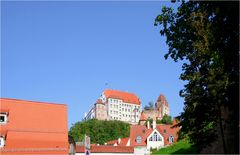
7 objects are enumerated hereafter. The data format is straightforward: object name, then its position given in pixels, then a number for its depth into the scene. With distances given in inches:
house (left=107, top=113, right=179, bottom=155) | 3334.2
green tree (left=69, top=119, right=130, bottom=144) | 5029.5
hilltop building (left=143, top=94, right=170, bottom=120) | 6946.4
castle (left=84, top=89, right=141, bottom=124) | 7391.7
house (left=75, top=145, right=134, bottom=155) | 2154.3
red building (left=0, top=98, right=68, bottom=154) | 1510.8
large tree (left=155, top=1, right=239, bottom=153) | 679.1
